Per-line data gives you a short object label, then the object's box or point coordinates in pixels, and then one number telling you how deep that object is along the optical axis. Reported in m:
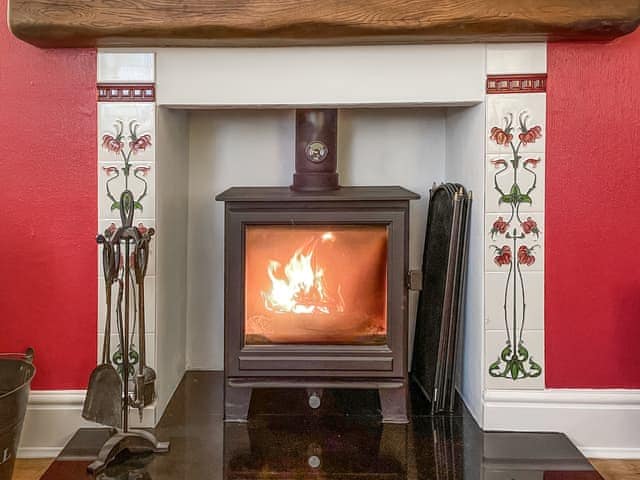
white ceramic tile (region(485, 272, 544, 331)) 2.18
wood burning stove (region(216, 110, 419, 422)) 2.18
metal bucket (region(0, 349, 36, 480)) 1.86
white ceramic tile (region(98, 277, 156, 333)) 2.19
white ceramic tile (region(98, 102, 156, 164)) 2.16
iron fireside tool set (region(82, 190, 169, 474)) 1.95
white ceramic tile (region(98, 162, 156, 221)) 2.17
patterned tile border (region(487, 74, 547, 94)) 2.15
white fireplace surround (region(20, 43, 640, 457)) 2.15
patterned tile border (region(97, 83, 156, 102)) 2.16
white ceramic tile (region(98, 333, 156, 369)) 2.20
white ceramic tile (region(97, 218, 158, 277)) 2.18
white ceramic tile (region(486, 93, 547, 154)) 2.16
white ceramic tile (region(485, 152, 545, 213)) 2.16
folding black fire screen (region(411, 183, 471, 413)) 2.26
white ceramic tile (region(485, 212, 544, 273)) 2.18
